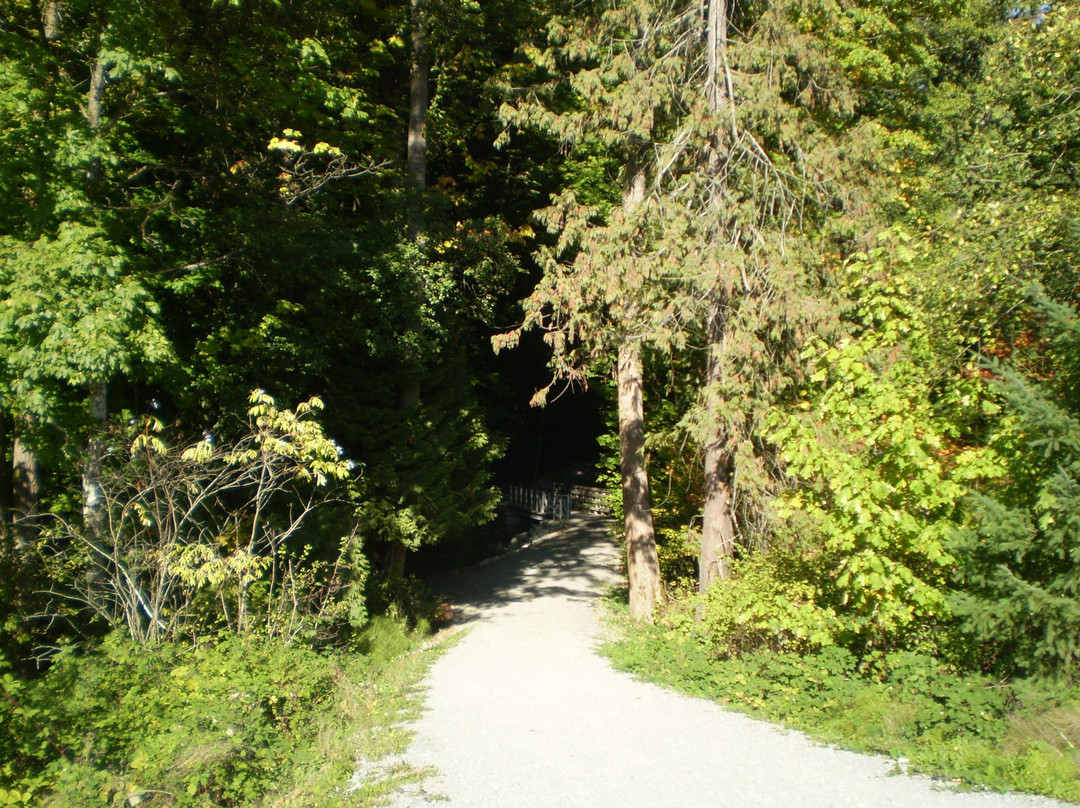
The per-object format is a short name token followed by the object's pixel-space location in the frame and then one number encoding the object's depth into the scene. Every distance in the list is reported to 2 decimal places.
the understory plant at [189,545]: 7.55
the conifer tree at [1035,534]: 5.63
